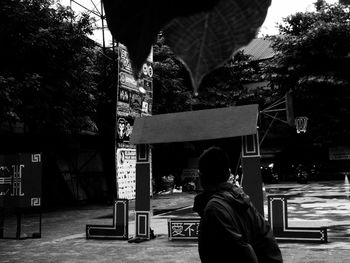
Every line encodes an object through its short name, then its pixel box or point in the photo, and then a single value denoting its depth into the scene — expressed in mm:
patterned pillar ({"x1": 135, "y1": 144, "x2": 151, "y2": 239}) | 6176
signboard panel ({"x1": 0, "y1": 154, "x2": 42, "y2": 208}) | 6445
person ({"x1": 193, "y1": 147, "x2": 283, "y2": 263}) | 1713
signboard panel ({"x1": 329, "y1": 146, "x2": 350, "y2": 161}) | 20672
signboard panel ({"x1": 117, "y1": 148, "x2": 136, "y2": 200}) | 7785
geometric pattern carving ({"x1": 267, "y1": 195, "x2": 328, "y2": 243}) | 5473
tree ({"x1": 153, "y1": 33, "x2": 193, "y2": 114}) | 12401
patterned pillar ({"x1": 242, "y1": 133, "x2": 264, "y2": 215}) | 5225
